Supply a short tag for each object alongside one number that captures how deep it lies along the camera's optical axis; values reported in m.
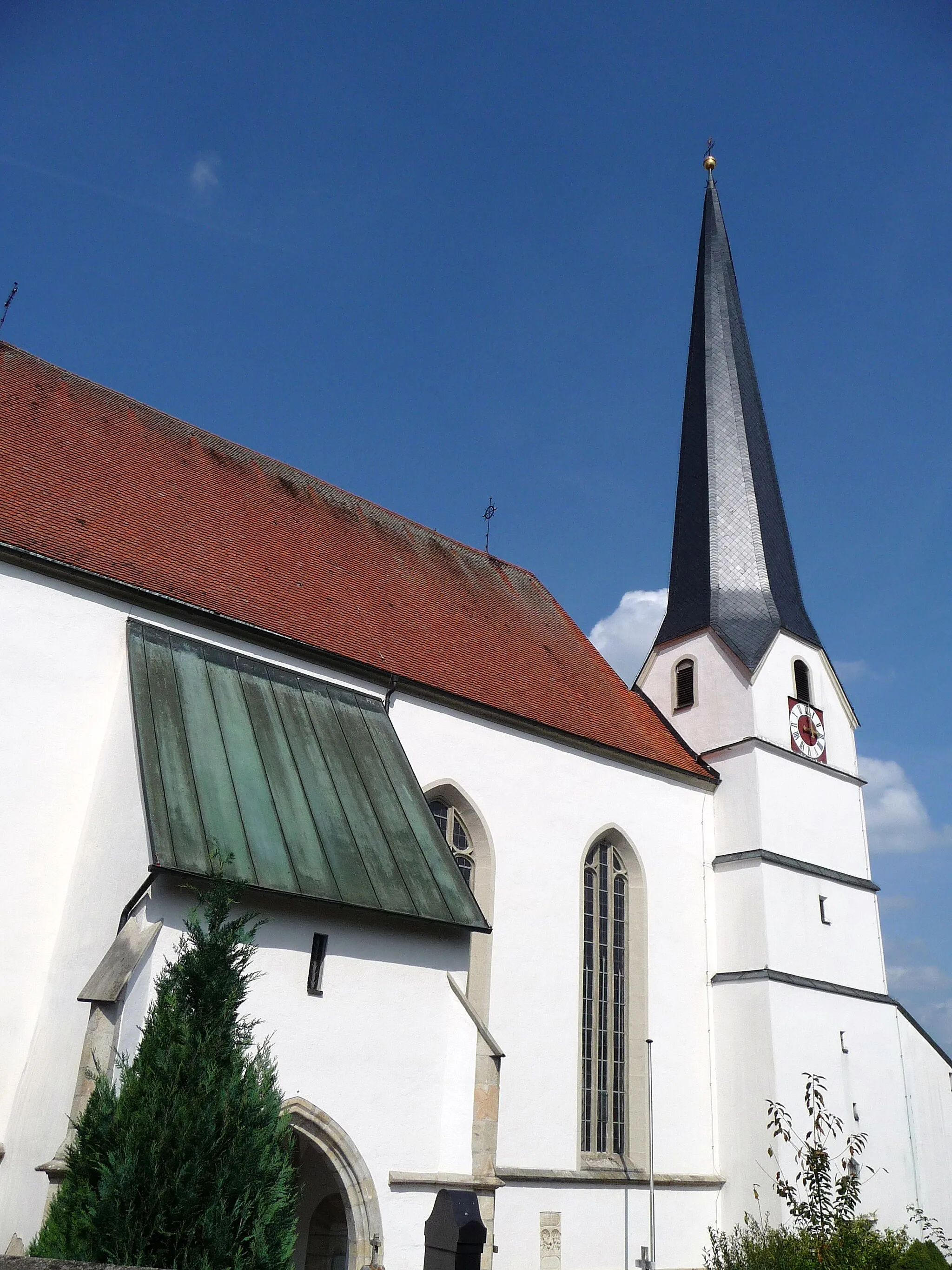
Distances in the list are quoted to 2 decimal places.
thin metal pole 12.82
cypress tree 6.23
